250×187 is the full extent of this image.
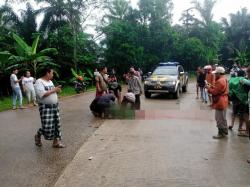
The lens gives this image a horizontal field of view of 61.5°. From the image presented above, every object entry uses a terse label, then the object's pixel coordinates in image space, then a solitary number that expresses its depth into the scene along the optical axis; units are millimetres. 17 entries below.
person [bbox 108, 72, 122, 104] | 7756
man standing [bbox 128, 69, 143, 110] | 7377
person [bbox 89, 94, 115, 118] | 6635
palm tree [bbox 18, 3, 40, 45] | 16604
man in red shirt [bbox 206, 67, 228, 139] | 5001
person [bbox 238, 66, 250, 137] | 4660
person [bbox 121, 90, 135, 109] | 6977
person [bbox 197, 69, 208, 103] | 9352
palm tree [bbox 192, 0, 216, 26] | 26624
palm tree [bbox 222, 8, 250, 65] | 31158
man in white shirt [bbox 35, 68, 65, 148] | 4230
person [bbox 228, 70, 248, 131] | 5172
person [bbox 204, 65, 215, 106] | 8077
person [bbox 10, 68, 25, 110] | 8465
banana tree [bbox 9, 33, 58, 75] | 11995
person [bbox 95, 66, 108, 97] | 6810
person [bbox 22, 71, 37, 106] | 9086
